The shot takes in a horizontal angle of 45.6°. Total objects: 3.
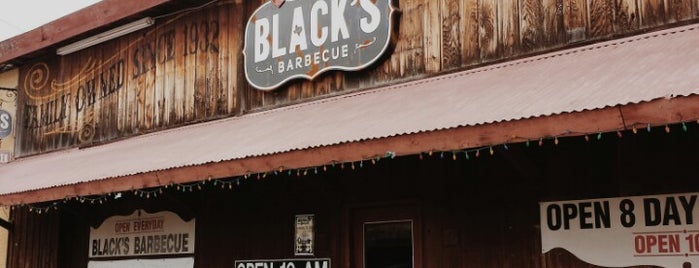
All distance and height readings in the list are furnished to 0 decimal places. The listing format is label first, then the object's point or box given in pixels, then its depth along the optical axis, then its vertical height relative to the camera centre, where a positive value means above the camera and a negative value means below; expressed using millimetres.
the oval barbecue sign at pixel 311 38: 8008 +2623
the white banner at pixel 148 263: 9531 +459
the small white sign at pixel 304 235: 8234 +646
